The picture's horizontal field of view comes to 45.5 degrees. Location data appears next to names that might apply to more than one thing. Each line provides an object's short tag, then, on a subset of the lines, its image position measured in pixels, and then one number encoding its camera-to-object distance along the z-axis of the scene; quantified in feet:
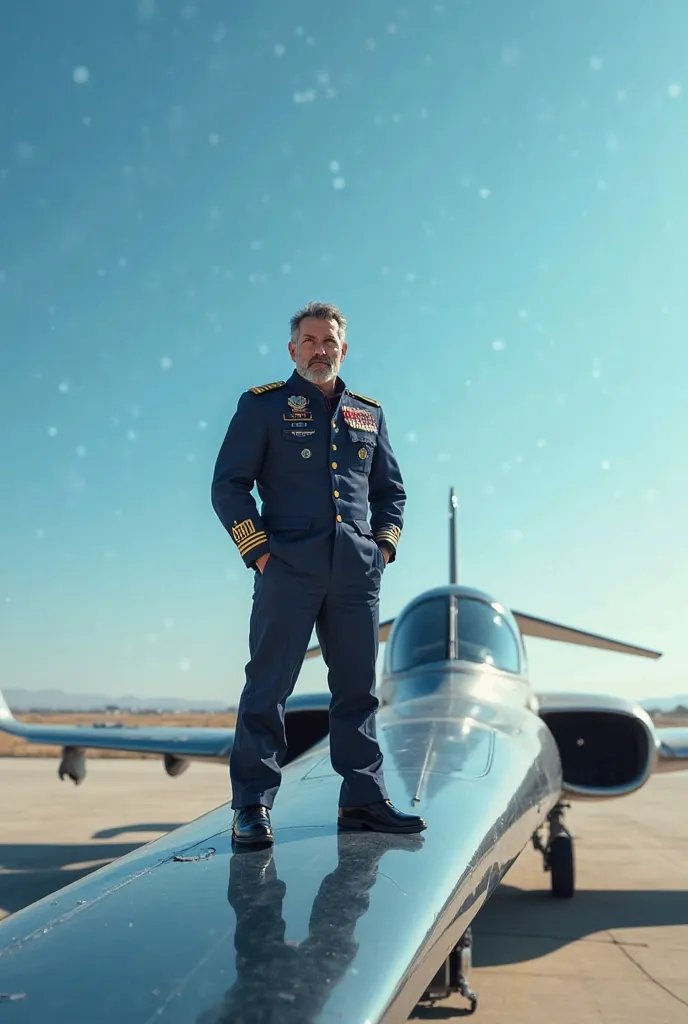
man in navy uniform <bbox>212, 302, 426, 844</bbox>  9.27
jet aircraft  4.87
